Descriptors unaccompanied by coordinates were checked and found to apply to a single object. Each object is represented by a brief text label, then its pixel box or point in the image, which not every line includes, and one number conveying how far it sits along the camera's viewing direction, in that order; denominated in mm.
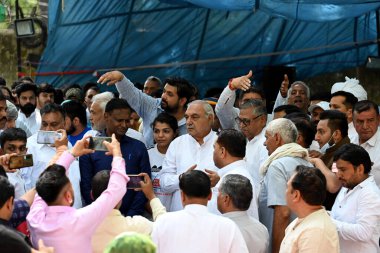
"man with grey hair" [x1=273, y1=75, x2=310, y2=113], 9102
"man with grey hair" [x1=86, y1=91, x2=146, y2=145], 7388
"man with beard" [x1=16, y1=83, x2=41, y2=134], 9180
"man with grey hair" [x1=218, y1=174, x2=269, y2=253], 5430
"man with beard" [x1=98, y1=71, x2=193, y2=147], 7508
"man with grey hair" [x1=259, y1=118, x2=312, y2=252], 5984
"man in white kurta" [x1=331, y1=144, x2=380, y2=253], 5629
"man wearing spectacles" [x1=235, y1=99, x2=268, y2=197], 6879
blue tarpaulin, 11297
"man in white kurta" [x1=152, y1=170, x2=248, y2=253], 5039
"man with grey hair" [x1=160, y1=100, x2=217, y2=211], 6617
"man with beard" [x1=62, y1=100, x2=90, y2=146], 7707
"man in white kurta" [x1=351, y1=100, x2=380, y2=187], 6898
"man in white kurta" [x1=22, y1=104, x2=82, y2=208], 6461
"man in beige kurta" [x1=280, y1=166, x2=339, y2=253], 5074
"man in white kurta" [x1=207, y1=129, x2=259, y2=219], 5992
